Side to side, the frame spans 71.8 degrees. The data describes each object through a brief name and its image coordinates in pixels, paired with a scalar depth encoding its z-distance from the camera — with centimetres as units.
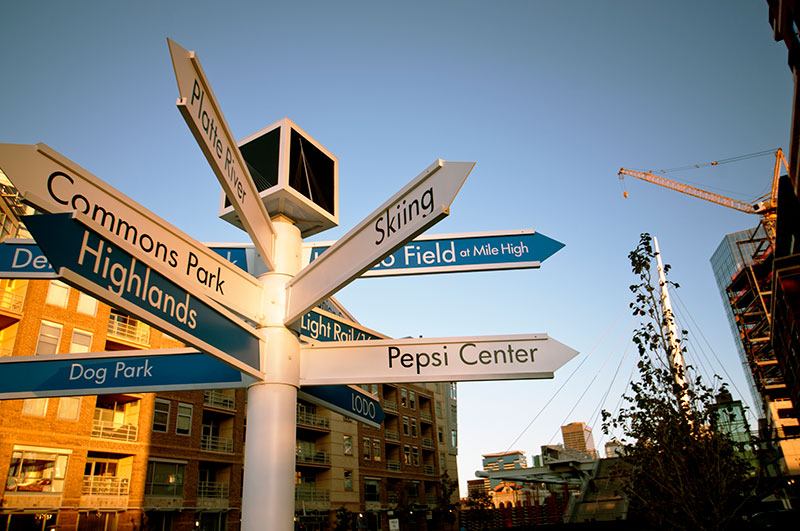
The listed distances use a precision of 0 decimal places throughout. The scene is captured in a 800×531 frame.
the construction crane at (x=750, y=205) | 9131
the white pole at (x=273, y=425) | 312
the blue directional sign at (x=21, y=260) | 354
